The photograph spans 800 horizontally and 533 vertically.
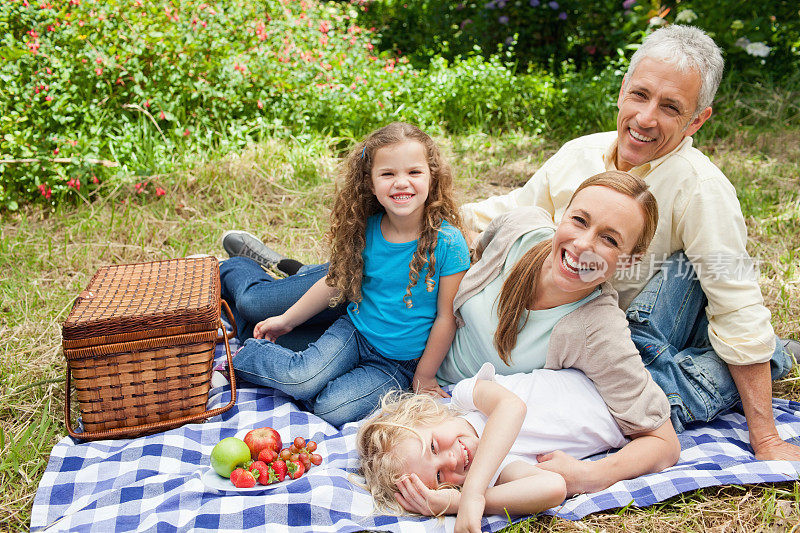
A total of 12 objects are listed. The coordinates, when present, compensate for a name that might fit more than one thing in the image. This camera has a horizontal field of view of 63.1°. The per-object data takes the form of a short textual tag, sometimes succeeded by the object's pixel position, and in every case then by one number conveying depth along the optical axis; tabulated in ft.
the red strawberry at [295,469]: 8.02
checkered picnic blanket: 7.18
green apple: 7.91
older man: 8.37
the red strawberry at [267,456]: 8.14
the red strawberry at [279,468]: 7.98
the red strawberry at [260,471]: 7.88
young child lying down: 7.06
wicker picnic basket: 8.39
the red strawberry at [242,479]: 7.73
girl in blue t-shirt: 9.04
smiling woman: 7.62
